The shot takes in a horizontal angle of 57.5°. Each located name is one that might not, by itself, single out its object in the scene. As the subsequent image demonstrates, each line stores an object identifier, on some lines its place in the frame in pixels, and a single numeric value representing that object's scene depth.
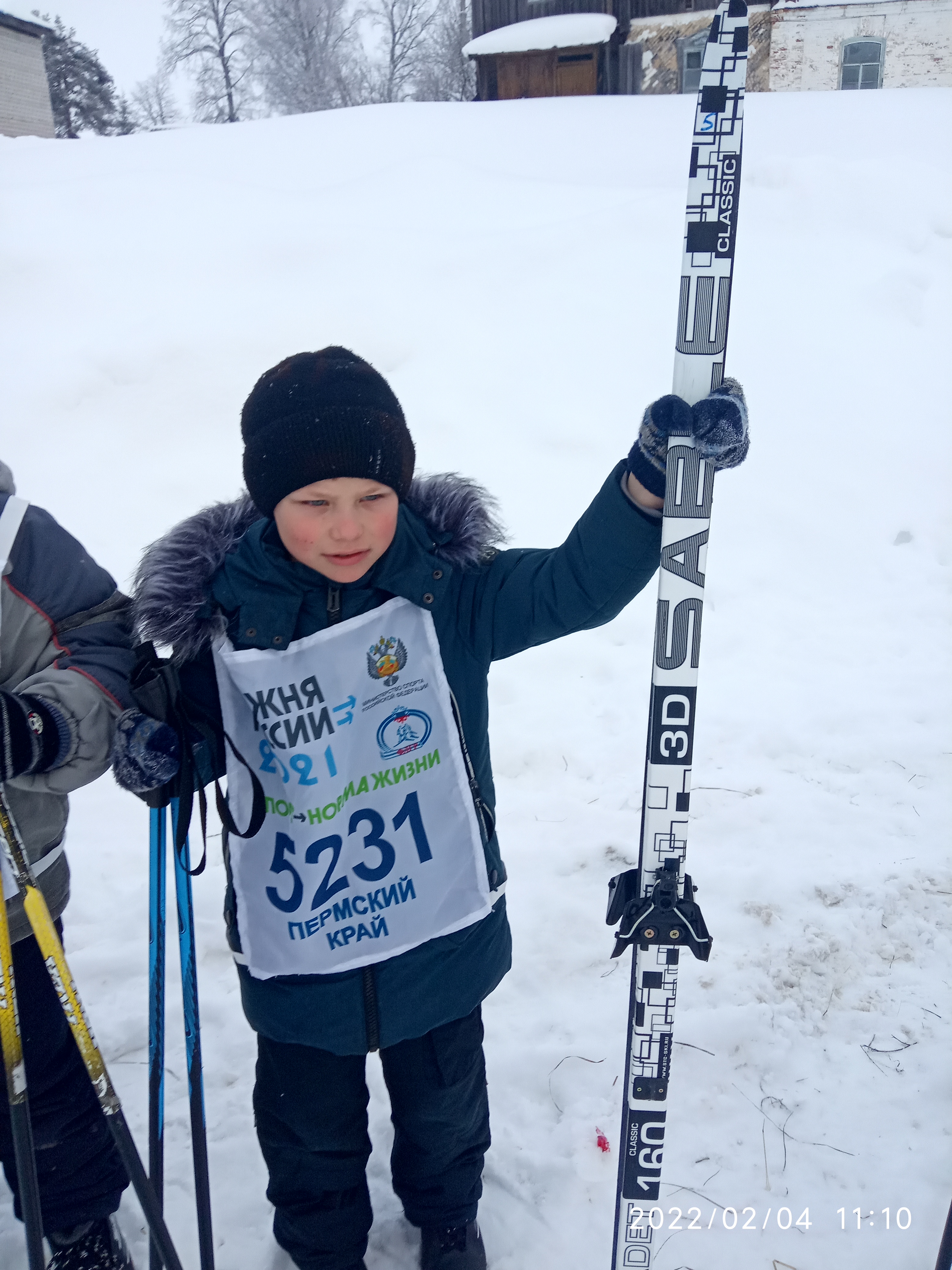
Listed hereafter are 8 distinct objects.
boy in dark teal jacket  1.46
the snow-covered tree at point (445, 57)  27.52
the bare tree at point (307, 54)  26.56
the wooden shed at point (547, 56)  17.20
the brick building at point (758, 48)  16.83
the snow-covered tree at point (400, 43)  28.17
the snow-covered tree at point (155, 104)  30.36
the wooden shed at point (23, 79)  20.12
